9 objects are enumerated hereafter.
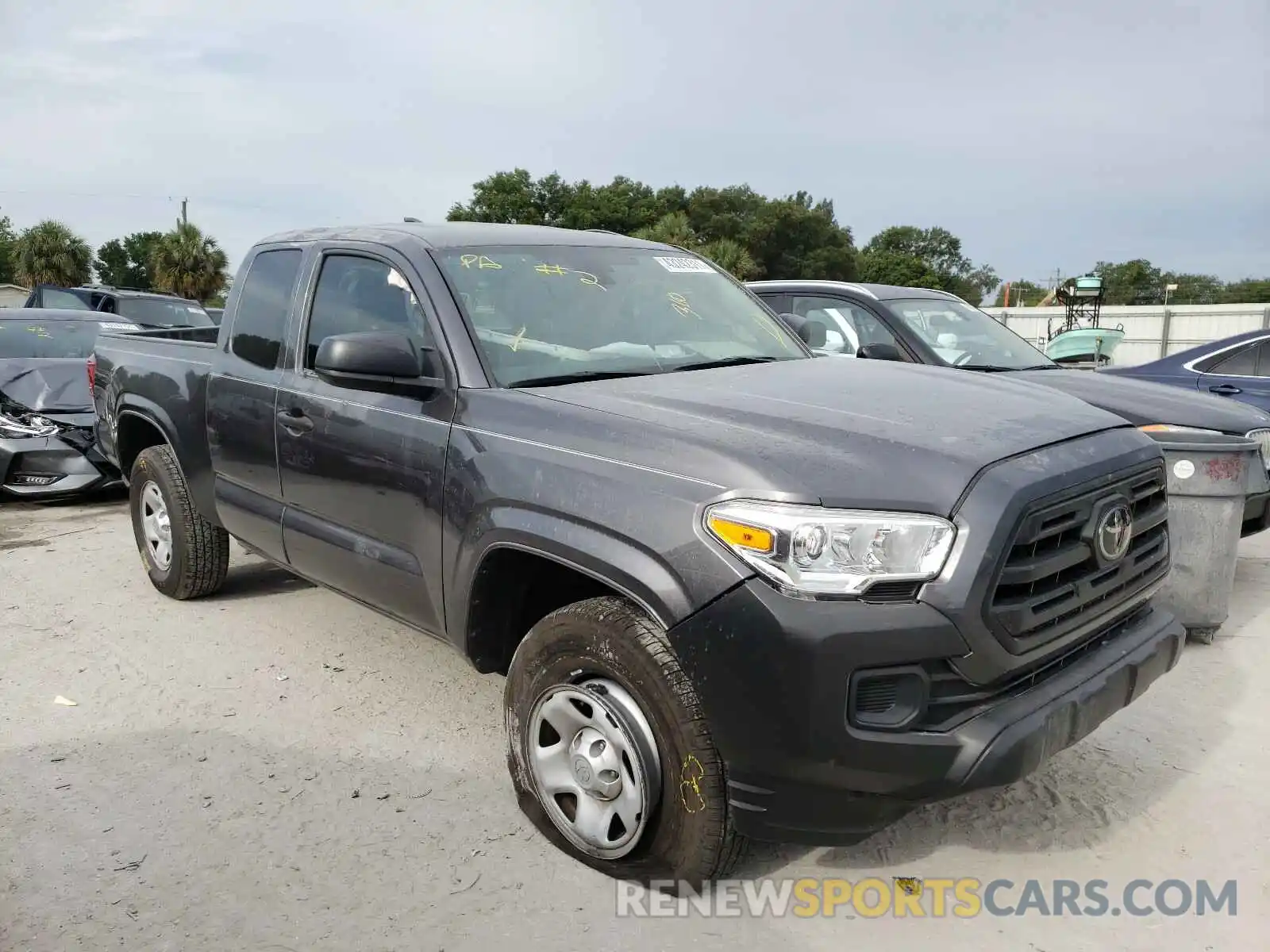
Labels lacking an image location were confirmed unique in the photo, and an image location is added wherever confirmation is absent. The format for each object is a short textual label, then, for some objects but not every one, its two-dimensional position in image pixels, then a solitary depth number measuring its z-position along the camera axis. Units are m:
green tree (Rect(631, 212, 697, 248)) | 39.81
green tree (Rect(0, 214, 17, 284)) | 71.31
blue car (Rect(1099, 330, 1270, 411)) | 8.09
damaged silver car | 7.80
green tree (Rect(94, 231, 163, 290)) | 81.75
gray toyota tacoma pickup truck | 2.32
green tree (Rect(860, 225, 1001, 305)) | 63.72
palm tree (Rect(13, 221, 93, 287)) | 45.31
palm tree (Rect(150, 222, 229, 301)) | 42.09
